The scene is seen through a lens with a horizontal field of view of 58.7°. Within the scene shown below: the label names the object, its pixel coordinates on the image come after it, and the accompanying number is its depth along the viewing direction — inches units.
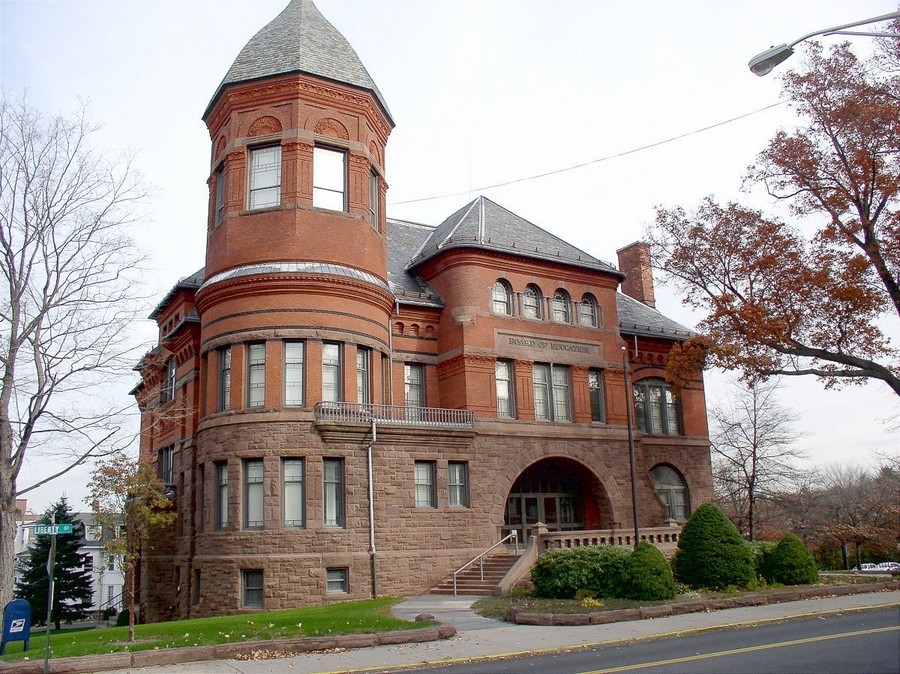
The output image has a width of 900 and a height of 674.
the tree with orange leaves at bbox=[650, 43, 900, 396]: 962.7
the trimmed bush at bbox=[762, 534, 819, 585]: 908.0
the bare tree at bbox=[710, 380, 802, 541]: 1596.9
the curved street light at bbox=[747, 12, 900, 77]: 526.3
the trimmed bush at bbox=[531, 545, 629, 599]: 818.8
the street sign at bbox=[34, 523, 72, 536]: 526.8
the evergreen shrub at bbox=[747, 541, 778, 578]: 930.7
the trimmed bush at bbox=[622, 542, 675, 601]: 773.9
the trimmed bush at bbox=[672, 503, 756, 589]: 848.9
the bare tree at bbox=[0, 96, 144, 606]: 767.7
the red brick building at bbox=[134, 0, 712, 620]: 947.3
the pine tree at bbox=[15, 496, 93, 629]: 1696.6
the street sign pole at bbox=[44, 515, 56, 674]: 484.7
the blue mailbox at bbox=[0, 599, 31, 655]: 644.7
